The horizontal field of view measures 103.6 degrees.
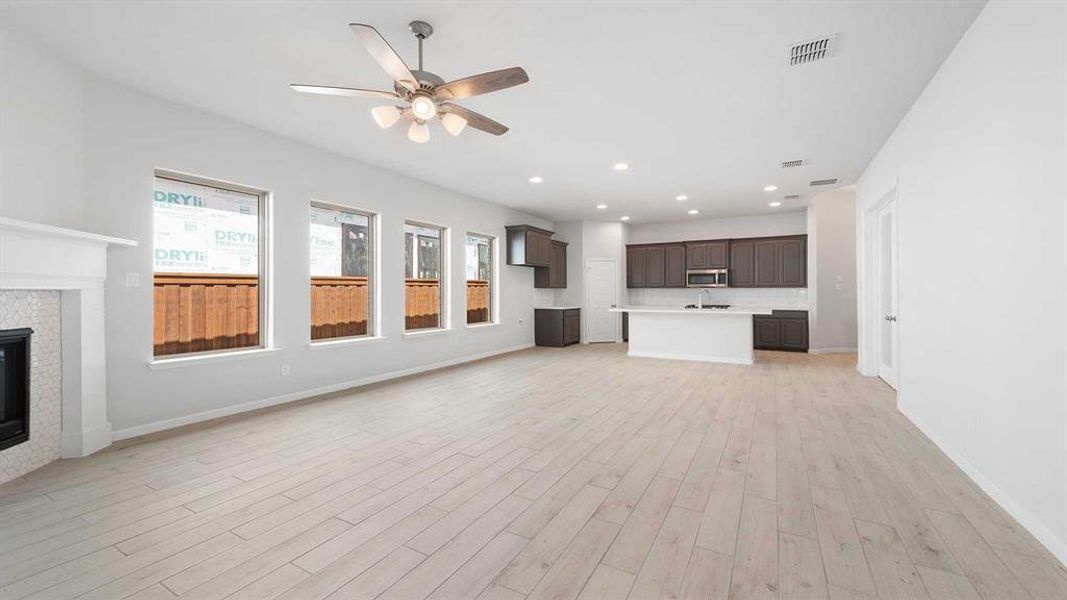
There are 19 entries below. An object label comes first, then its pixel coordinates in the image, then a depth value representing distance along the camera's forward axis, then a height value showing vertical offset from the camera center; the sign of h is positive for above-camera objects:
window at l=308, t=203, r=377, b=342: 5.10 +0.38
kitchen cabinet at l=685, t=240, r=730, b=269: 9.33 +1.01
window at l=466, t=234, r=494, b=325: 7.70 +0.43
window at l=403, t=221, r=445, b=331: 6.38 +0.40
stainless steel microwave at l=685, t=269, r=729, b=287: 9.35 +0.48
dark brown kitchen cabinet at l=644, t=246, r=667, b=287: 10.02 +0.77
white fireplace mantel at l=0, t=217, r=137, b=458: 2.73 -0.05
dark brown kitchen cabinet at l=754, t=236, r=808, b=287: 8.64 +0.77
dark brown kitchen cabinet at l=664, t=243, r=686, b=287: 9.78 +0.81
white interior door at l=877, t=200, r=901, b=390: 4.62 +0.06
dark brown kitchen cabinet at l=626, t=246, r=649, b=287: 10.20 +0.83
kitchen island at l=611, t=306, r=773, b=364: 6.94 -0.60
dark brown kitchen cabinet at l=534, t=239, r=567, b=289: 9.10 +0.64
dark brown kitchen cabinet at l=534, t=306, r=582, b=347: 8.92 -0.57
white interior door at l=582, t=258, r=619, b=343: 9.88 +0.02
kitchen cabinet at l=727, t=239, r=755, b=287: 9.11 +0.78
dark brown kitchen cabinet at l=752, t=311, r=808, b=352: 8.22 -0.64
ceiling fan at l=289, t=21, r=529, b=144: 2.35 +1.34
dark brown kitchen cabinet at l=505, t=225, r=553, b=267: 8.07 +1.07
